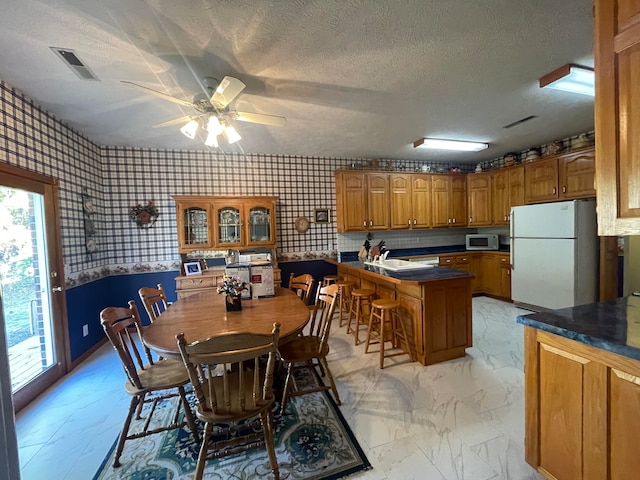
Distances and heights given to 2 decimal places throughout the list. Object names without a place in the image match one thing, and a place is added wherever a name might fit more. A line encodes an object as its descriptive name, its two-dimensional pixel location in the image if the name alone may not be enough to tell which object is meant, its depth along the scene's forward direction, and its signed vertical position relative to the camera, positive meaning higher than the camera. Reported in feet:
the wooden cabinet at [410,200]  15.80 +1.79
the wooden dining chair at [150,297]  7.62 -1.80
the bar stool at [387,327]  8.95 -3.63
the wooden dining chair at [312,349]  6.69 -3.08
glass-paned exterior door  7.34 -1.23
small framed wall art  15.58 +1.04
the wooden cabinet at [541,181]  13.14 +2.29
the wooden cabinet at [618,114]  3.29 +1.40
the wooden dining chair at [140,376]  5.27 -3.04
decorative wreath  12.85 +1.22
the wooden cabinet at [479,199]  16.42 +1.80
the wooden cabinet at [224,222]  12.60 +0.71
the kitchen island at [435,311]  8.66 -2.79
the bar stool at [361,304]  10.89 -3.24
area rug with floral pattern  5.10 -4.55
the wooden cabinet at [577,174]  11.89 +2.29
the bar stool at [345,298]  13.07 -3.41
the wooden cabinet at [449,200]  16.72 +1.80
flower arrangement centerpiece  7.02 -1.50
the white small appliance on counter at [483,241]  16.36 -0.89
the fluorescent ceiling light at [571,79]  6.97 +3.99
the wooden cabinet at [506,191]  14.71 +2.00
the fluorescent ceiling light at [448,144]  12.82 +4.21
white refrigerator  11.73 -1.39
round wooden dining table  5.40 -2.00
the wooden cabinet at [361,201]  14.98 +1.73
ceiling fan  6.85 +3.34
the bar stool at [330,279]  14.11 -2.51
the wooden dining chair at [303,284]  9.16 -1.86
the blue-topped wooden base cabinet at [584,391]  3.42 -2.44
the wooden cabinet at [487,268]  15.29 -2.51
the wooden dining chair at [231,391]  4.33 -2.91
